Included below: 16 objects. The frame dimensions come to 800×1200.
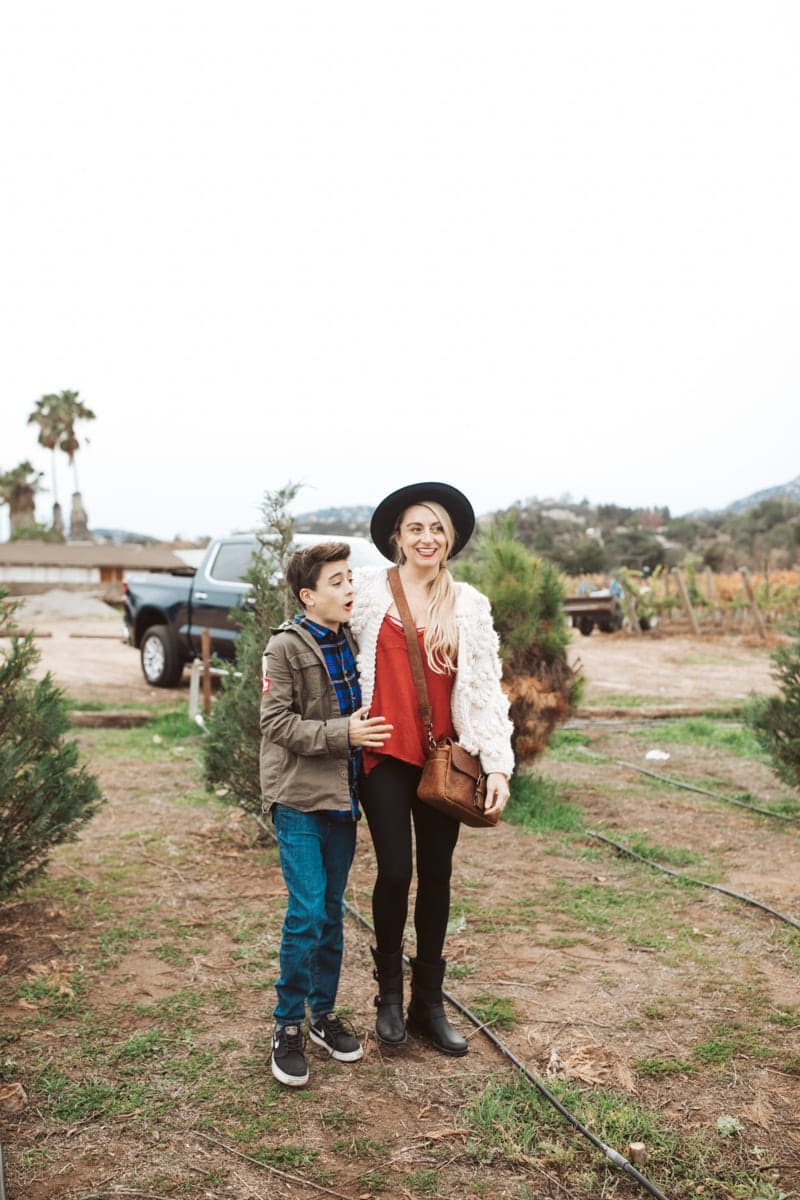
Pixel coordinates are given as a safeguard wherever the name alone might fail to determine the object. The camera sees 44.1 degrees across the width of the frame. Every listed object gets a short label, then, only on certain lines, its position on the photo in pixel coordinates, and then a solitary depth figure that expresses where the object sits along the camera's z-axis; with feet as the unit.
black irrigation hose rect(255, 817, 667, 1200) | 8.41
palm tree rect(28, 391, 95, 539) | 189.16
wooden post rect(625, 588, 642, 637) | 80.69
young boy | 9.88
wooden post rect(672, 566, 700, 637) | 79.00
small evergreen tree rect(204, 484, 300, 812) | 18.54
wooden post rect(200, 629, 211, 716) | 31.23
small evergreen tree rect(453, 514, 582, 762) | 22.15
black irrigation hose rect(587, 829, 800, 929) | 15.29
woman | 10.36
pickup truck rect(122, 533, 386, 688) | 37.55
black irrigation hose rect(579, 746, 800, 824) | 22.56
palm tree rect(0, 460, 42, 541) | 213.87
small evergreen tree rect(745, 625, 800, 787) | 21.48
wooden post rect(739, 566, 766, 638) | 73.67
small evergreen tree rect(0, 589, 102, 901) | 13.82
